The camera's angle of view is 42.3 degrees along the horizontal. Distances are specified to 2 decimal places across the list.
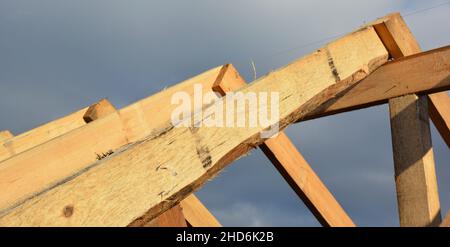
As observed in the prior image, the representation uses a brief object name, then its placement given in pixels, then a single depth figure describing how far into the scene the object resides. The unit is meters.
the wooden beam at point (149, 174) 1.39
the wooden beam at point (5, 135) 3.34
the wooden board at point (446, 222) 2.83
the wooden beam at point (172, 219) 2.42
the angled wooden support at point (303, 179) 3.61
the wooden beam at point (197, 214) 4.07
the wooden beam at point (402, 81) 3.15
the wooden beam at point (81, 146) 1.73
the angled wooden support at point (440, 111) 3.59
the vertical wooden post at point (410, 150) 3.05
